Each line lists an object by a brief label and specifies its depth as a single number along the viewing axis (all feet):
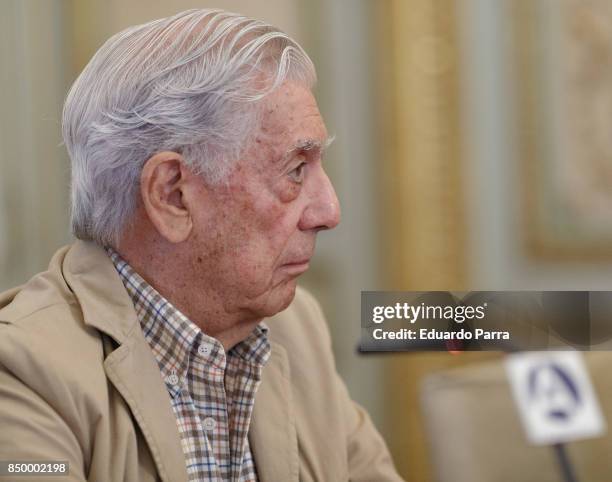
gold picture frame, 10.64
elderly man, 8.98
